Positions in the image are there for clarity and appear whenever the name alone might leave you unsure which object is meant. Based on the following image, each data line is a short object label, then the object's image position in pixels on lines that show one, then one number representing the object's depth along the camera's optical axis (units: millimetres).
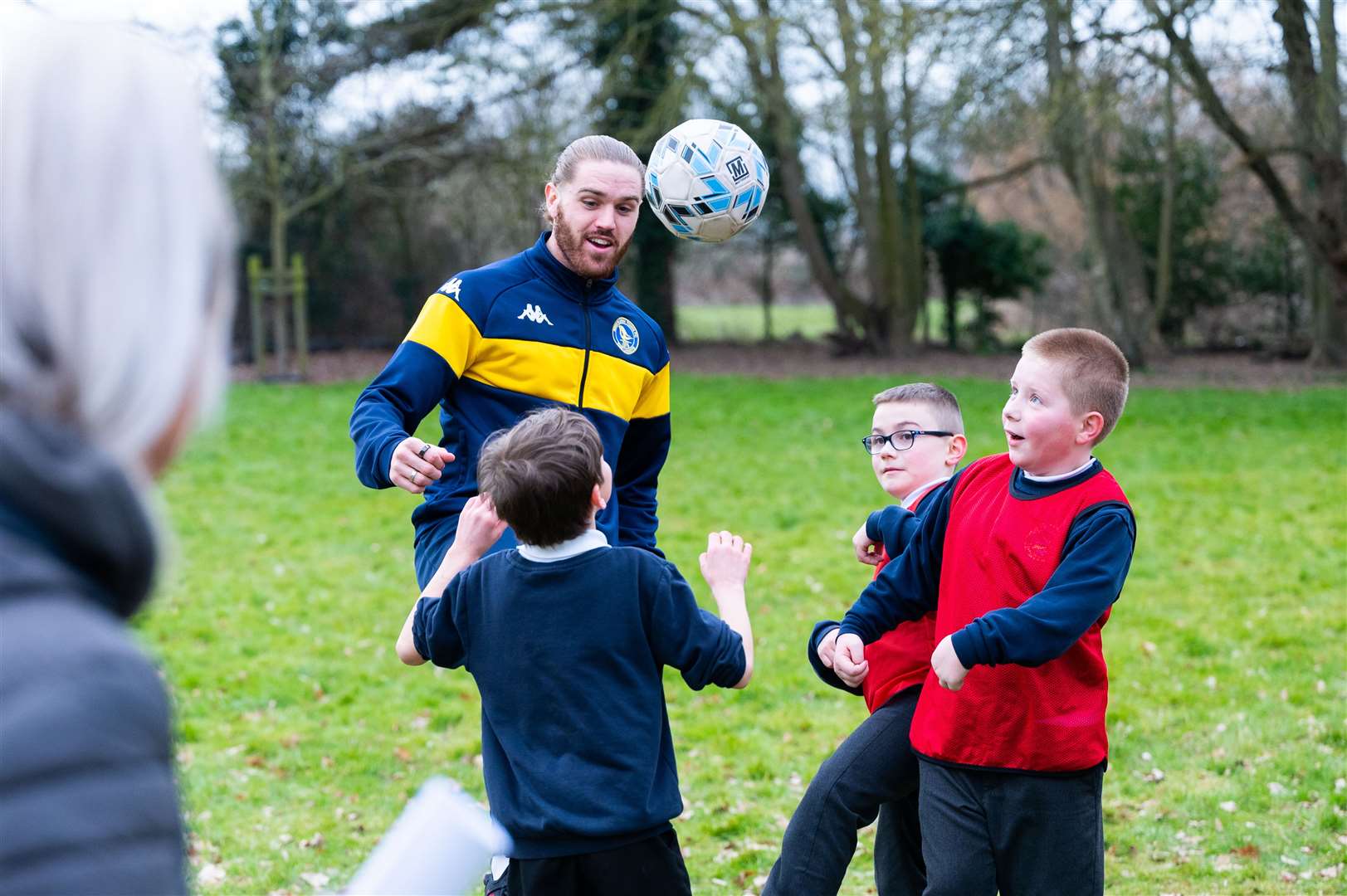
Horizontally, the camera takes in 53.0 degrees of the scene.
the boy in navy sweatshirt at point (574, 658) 2799
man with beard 3801
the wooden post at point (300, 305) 21438
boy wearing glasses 3510
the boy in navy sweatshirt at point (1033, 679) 3068
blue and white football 4344
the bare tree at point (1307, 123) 15141
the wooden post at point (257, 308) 21406
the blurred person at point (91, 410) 1029
